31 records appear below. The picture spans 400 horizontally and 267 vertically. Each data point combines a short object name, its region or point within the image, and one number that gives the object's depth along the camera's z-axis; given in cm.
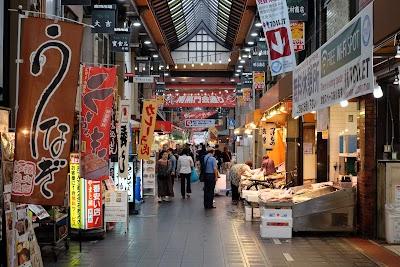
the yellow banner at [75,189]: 1048
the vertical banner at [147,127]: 1562
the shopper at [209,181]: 1628
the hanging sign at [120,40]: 1636
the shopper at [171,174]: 1805
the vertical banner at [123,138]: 1239
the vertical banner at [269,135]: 2136
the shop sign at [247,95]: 2877
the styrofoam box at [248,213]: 1362
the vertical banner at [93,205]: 1056
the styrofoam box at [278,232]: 1104
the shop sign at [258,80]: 2345
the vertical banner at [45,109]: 596
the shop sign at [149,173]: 1848
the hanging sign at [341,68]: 560
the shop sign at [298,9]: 1387
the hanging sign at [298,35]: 1479
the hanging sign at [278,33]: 1062
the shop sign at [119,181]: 1337
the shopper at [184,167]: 1931
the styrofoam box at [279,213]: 1114
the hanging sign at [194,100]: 3578
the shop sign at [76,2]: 1099
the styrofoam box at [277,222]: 1106
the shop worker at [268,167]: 1795
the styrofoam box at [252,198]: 1363
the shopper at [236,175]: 1769
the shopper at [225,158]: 2898
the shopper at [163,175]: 1766
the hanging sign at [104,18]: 1344
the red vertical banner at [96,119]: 874
